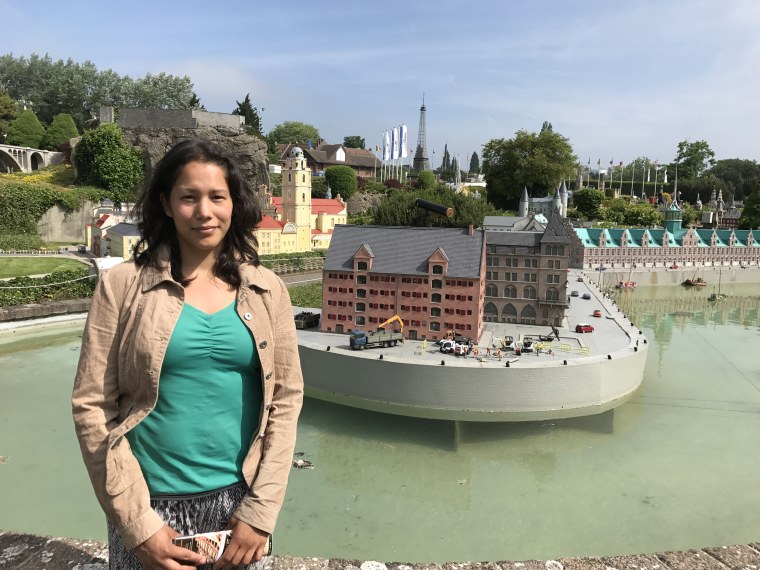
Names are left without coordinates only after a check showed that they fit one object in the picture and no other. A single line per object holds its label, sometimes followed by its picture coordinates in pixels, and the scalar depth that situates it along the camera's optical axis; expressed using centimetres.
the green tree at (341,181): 7056
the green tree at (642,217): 8094
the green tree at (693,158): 11156
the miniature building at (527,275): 2917
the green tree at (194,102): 7078
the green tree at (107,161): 5247
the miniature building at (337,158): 8831
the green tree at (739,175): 11231
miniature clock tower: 5247
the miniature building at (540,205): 6975
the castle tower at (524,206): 7012
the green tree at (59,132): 6335
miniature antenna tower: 11706
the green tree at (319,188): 7256
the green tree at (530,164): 8038
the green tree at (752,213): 7800
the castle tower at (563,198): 7608
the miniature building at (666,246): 6344
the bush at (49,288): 3241
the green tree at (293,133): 10575
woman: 264
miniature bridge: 5811
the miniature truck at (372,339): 2389
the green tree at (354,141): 11344
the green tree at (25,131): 6072
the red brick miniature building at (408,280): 2594
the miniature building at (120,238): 3931
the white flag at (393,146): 8188
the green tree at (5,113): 6072
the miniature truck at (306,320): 2800
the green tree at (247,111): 7806
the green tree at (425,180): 8088
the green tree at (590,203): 8519
